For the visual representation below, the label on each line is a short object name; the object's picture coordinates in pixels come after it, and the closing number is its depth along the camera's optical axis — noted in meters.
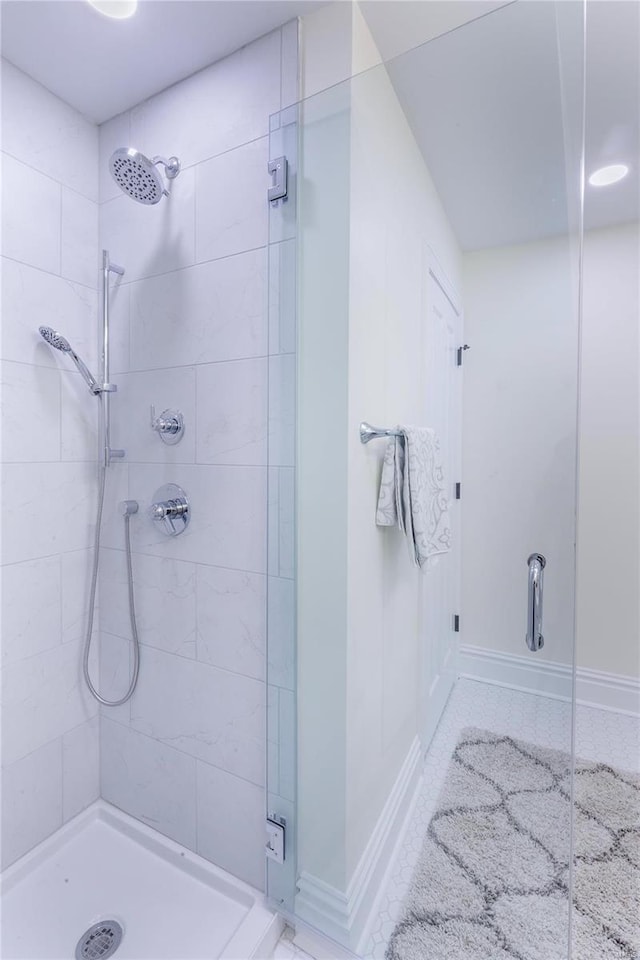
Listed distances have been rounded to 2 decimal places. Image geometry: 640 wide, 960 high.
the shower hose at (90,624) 1.36
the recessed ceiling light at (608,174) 1.36
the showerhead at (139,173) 1.08
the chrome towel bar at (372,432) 1.09
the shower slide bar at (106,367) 1.35
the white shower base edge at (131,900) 1.09
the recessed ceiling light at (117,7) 1.06
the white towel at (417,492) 1.08
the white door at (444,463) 1.05
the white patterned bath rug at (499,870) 0.97
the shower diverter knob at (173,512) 1.27
